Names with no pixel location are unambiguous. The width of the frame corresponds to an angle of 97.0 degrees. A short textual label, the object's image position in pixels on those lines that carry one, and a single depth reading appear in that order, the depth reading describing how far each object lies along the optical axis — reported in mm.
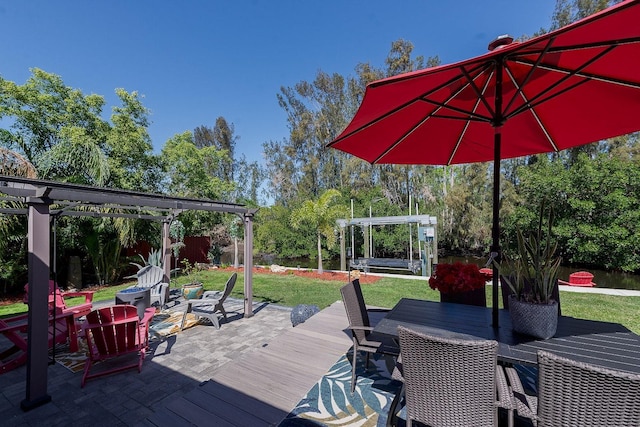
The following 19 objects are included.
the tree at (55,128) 9078
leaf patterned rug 2191
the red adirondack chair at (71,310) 4074
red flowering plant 2744
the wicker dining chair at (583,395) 1087
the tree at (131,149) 10617
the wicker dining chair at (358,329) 2473
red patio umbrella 1652
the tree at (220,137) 29656
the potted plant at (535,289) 1862
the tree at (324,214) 11320
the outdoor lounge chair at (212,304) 4852
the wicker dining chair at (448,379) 1399
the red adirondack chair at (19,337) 3422
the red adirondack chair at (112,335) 3227
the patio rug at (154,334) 3727
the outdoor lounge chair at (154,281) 6016
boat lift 10078
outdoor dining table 1651
